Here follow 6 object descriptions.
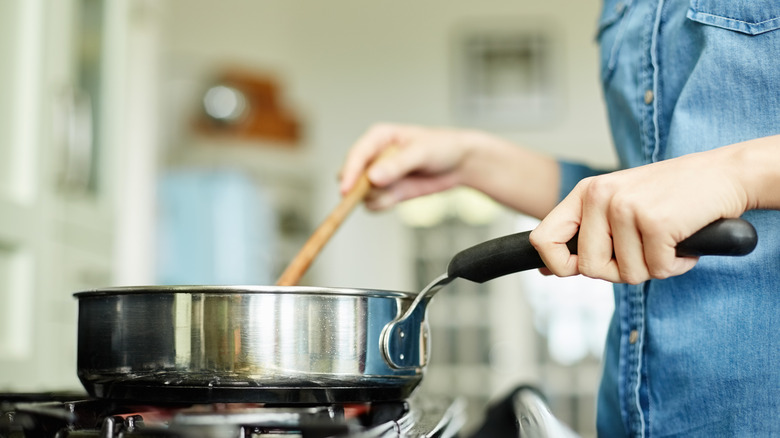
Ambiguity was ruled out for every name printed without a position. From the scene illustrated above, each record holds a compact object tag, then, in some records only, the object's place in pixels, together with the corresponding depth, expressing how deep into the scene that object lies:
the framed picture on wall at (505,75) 4.32
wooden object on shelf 3.55
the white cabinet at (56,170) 1.35
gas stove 0.46
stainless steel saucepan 0.54
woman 0.47
